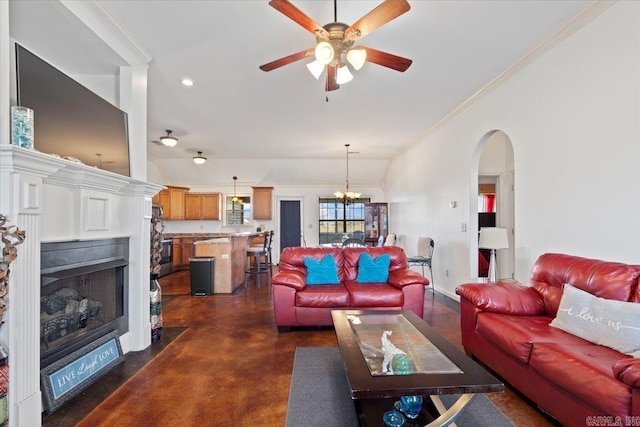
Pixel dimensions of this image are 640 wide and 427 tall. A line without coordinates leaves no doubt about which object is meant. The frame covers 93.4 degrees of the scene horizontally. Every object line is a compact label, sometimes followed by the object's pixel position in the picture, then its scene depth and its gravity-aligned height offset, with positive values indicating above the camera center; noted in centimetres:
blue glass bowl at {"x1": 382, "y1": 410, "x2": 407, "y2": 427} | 150 -103
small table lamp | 333 -27
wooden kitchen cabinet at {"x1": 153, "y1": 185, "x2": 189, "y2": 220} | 830 +39
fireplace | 206 -62
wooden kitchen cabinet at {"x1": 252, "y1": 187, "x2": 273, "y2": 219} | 877 +38
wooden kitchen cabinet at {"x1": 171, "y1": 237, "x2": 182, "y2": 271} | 771 -95
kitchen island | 532 -77
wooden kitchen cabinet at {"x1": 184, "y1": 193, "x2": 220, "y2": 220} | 858 +29
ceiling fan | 189 +127
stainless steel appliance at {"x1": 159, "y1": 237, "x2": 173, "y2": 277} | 704 -99
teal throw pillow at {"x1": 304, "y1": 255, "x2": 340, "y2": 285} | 378 -71
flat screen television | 199 +76
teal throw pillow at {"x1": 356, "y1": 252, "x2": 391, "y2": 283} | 388 -70
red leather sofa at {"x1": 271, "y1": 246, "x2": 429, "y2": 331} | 339 -93
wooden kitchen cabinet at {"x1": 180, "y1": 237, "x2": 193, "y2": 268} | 789 -91
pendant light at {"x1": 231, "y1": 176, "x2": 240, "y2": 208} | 878 +59
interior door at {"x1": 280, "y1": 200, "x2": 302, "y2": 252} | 918 -28
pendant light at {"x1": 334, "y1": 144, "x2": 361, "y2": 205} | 759 +53
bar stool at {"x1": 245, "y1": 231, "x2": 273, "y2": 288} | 665 -97
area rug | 184 -126
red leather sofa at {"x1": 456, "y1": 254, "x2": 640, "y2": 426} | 141 -78
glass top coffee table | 141 -82
